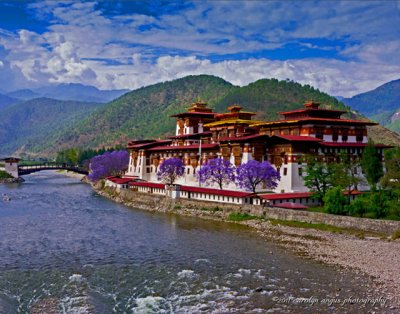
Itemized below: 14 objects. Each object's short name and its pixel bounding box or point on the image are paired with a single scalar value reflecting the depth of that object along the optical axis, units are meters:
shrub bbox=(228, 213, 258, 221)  61.41
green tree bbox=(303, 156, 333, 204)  64.69
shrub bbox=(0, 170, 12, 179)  139.21
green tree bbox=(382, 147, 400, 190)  60.09
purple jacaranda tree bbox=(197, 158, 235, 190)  76.42
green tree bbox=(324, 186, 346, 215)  55.34
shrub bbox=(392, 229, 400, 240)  46.12
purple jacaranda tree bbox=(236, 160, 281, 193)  69.69
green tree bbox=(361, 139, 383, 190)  70.88
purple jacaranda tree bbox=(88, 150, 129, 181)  122.62
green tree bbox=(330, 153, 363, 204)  62.78
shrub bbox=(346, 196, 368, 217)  53.72
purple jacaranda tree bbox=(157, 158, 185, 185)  90.69
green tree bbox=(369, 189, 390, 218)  52.78
